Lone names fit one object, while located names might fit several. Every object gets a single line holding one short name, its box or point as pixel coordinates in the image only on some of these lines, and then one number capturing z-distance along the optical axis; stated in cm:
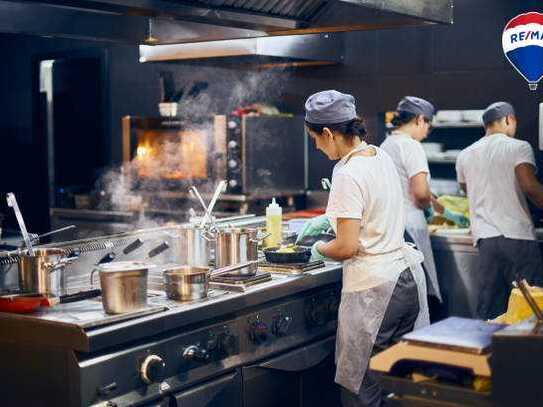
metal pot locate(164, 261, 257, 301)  346
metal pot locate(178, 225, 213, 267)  409
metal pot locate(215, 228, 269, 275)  411
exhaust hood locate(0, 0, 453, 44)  367
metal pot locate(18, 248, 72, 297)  331
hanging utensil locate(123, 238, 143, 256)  413
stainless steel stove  297
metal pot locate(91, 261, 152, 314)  313
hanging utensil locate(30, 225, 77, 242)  356
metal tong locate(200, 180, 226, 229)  413
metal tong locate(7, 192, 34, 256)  334
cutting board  221
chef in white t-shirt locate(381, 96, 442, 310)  535
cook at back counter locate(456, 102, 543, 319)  551
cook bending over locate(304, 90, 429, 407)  363
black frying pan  423
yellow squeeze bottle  469
